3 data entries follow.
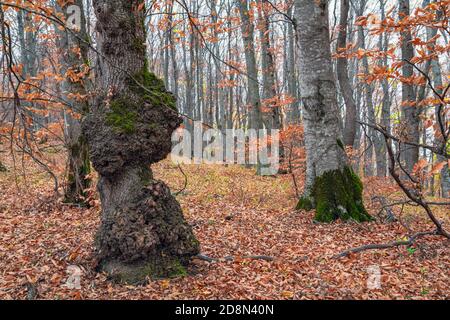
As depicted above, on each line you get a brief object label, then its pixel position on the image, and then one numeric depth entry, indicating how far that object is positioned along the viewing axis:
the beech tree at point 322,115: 6.73
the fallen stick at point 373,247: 4.56
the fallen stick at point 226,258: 4.48
